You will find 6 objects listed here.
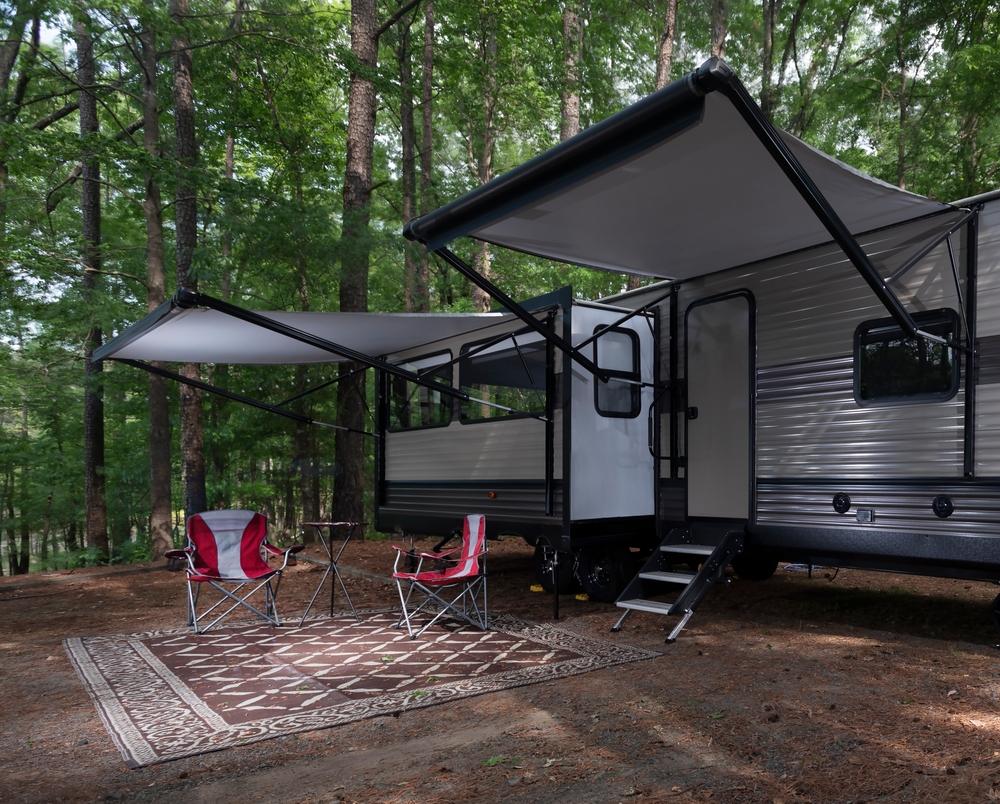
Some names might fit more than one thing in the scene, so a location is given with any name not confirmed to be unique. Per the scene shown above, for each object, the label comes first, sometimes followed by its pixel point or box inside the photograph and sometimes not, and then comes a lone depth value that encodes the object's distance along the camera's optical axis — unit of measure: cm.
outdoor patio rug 309
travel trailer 348
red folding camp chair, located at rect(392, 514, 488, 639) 465
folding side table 493
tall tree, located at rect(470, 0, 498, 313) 1165
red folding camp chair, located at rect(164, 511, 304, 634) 496
